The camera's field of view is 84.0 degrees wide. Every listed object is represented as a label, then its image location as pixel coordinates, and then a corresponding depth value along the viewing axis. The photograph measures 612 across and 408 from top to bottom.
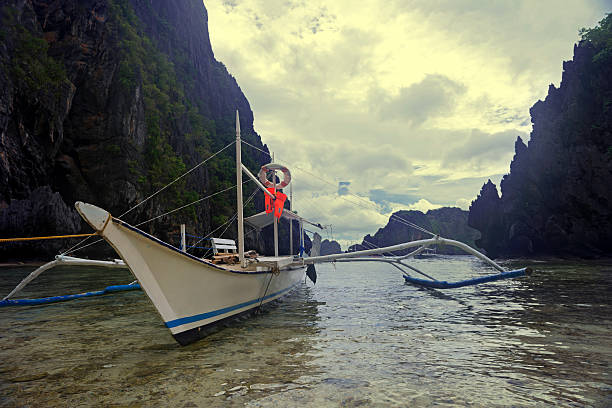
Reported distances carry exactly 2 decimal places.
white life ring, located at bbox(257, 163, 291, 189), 15.73
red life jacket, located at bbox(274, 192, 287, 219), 15.24
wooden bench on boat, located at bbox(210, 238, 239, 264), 10.38
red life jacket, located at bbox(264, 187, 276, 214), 15.80
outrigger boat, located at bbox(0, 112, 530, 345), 5.59
